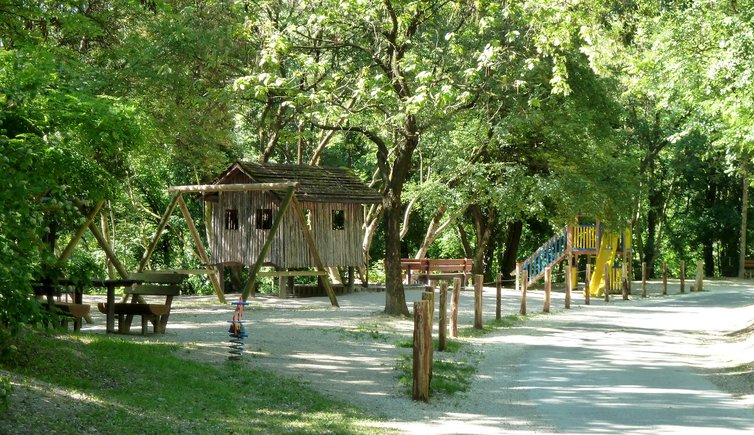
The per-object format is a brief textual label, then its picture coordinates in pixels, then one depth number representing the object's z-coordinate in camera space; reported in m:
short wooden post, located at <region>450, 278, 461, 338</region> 19.81
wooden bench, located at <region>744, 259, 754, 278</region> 51.53
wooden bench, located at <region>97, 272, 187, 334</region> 15.85
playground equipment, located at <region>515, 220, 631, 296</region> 37.81
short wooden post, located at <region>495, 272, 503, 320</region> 23.78
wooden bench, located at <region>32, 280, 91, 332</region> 14.22
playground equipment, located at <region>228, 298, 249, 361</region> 13.60
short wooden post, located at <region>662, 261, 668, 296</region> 37.81
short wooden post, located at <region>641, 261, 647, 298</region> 36.41
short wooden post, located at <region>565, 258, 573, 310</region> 29.86
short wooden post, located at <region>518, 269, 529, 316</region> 26.47
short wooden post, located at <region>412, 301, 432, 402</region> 11.91
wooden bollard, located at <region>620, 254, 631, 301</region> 35.06
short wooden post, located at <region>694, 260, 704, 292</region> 40.66
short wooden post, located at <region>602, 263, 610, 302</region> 33.38
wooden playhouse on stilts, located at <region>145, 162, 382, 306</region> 28.61
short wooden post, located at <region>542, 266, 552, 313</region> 27.75
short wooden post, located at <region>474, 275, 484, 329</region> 21.06
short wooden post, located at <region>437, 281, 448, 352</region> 17.00
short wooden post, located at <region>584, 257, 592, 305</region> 31.82
